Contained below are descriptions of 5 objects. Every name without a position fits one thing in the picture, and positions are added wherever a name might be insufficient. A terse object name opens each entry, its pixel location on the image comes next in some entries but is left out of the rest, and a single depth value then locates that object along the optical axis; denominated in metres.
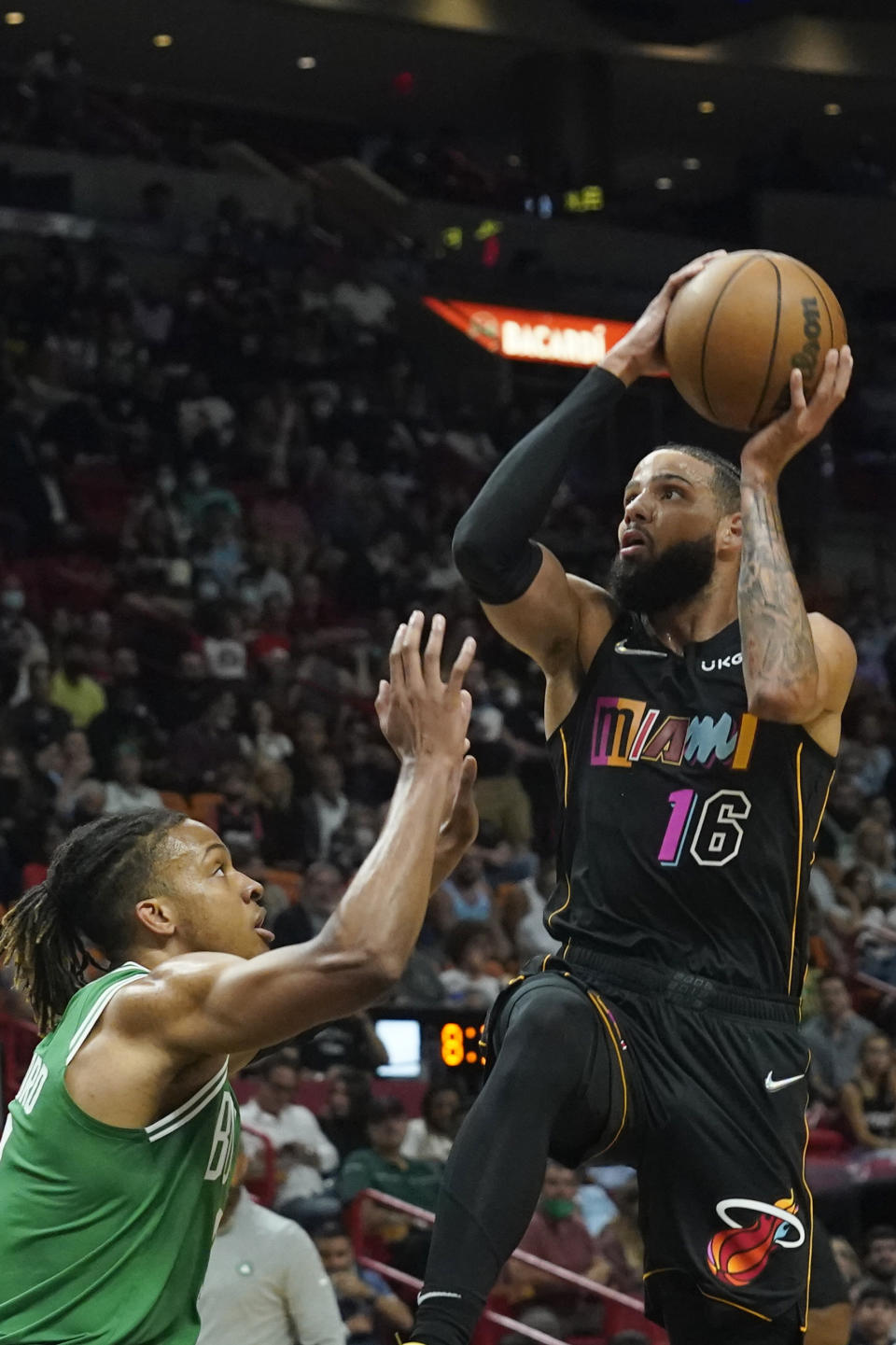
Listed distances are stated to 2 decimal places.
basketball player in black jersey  7.78
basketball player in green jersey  6.19
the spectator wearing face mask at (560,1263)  16.09
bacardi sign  35.53
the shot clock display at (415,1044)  17.25
